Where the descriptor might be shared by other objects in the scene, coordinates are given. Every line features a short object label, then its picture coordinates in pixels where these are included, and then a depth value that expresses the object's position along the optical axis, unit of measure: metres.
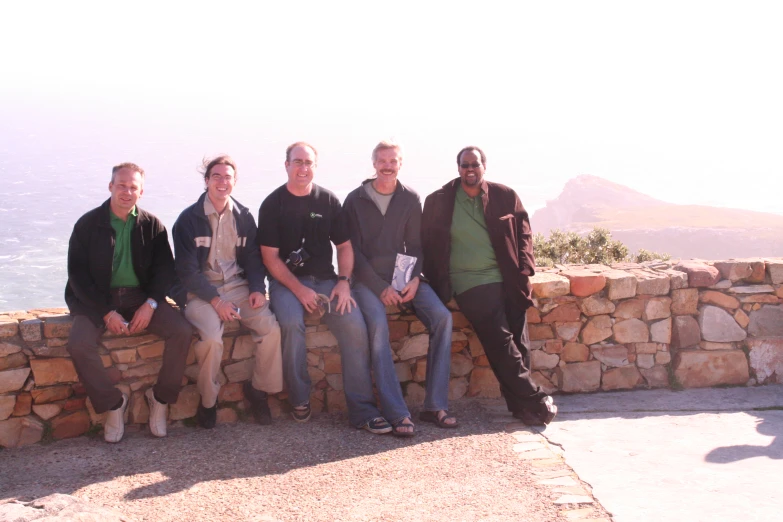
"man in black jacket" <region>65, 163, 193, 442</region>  4.29
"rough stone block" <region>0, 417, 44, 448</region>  4.29
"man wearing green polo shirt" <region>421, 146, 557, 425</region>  4.85
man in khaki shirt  4.48
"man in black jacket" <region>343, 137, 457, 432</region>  4.73
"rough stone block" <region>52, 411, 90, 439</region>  4.41
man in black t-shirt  4.64
